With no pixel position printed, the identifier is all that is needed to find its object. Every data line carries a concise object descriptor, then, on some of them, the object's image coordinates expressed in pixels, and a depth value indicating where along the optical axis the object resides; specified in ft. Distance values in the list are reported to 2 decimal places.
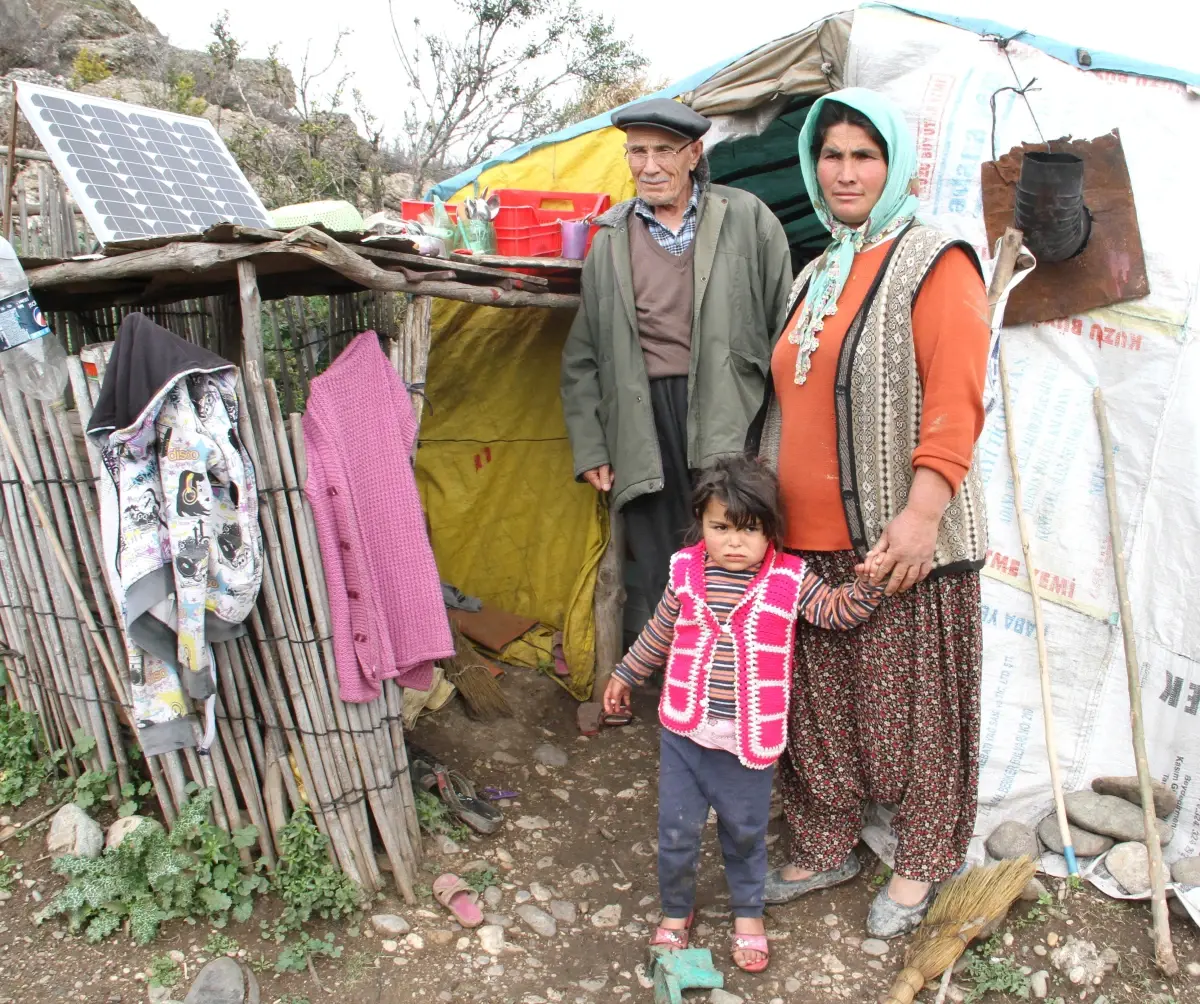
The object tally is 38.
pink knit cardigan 9.23
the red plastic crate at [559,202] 13.10
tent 9.61
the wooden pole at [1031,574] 9.53
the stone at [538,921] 9.53
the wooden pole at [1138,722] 8.59
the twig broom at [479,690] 13.47
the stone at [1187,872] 9.06
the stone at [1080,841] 9.58
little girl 7.91
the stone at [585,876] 10.33
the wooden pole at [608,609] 14.06
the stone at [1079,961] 8.49
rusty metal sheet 9.73
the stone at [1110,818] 9.52
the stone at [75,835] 9.70
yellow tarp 14.62
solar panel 11.34
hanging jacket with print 8.00
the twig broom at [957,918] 8.28
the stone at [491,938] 9.22
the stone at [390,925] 9.27
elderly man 10.75
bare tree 35.24
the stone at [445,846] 10.46
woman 7.17
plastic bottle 8.80
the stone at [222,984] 8.35
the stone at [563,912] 9.76
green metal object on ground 8.27
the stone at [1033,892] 9.11
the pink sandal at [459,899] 9.50
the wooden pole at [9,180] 11.73
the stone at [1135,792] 9.59
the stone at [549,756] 12.74
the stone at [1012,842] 9.64
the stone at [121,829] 9.64
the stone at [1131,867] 9.16
